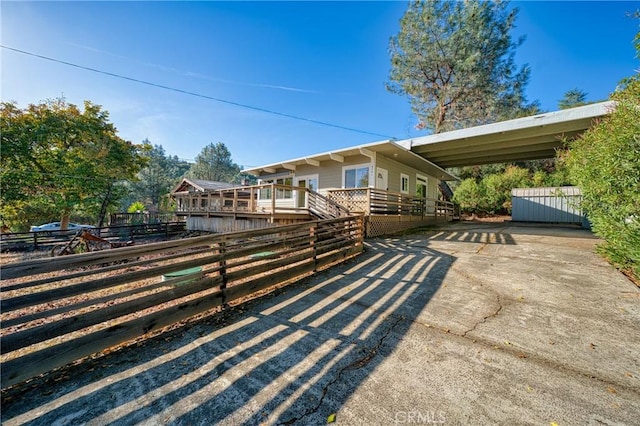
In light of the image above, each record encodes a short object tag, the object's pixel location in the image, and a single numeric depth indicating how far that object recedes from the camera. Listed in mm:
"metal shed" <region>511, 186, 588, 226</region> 13828
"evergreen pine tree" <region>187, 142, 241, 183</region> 51688
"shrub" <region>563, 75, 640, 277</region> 3613
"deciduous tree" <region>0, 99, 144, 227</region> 13797
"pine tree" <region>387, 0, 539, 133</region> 17125
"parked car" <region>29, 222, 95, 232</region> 19650
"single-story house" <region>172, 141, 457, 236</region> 9320
